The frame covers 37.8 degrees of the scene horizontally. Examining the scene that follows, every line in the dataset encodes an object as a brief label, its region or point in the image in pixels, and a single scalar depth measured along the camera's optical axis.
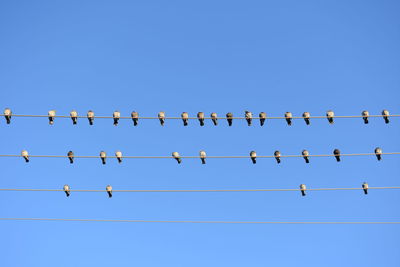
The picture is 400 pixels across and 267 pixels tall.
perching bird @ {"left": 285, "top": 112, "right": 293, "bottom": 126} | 23.46
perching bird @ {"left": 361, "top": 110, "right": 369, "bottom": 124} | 23.89
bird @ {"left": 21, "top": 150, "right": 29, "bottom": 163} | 23.75
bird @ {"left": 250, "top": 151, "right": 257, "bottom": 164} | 24.43
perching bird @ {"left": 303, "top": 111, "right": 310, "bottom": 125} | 22.42
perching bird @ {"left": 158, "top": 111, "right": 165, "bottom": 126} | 24.62
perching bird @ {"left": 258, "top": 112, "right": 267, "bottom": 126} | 23.41
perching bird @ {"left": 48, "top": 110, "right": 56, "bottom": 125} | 22.03
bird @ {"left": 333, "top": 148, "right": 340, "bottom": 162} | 24.67
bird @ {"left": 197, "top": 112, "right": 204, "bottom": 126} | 22.48
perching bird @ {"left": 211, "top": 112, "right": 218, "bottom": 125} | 22.36
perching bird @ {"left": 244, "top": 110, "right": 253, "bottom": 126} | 24.29
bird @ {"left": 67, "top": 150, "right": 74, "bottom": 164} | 23.52
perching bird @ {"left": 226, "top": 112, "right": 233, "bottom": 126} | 23.03
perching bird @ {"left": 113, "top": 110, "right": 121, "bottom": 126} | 23.56
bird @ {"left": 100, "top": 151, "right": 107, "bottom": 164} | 22.81
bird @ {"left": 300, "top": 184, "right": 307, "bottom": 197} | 25.11
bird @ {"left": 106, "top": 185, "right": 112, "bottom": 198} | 25.11
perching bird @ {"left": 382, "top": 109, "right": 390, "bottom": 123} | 24.74
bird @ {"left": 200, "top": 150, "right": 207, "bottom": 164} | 23.15
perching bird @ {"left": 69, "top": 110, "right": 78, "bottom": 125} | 22.96
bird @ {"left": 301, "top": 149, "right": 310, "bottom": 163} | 24.84
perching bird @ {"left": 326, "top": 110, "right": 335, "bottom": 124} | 23.36
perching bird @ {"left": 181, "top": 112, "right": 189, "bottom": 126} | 23.75
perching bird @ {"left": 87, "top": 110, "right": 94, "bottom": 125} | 23.94
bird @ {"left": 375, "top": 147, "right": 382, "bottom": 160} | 24.84
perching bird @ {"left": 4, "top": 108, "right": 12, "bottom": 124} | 23.69
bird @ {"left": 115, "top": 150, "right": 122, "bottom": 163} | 23.95
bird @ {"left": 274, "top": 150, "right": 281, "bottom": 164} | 25.54
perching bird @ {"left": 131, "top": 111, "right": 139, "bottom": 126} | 23.34
